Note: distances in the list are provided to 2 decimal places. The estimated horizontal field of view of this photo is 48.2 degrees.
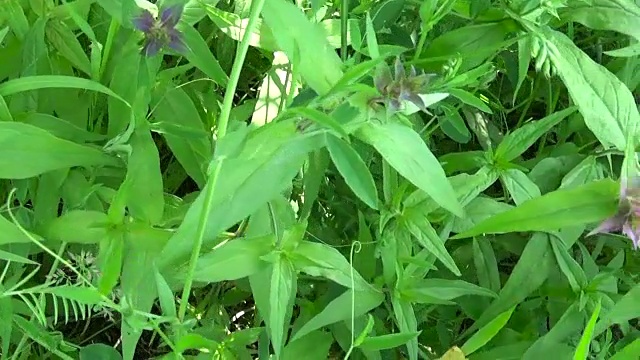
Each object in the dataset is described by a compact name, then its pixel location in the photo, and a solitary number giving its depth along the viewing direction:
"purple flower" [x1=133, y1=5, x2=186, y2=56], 0.44
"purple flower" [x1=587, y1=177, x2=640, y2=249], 0.46
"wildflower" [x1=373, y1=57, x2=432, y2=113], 0.39
